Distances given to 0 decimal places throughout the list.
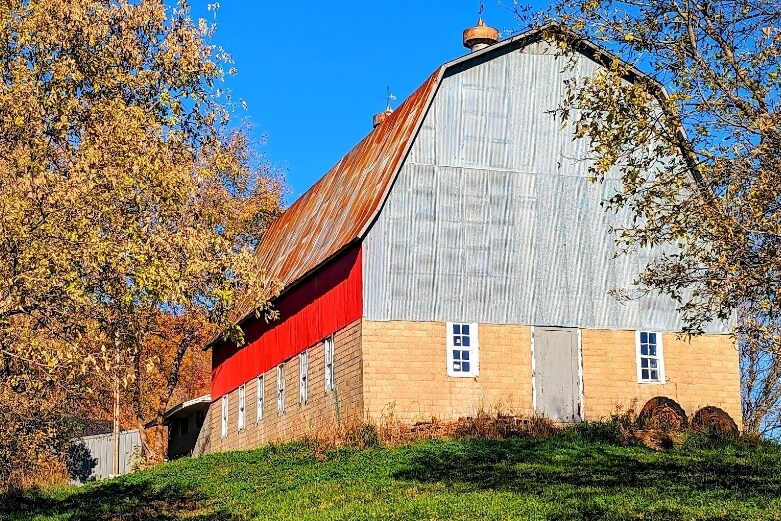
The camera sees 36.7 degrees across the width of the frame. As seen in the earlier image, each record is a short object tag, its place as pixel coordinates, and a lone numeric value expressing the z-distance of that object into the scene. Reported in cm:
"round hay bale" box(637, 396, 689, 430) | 2750
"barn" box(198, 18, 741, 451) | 2830
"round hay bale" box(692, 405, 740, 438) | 2778
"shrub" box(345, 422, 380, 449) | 2628
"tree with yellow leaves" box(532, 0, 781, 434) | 1533
